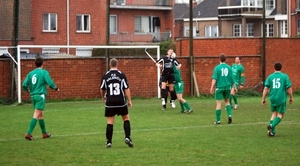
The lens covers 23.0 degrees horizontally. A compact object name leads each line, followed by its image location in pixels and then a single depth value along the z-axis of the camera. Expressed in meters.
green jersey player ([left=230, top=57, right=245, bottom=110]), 28.05
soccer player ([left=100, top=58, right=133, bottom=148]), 15.94
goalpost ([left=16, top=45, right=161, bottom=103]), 31.06
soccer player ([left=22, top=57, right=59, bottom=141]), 18.02
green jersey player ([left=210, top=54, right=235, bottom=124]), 21.06
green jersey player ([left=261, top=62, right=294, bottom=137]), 18.06
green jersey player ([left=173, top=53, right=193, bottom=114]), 25.31
